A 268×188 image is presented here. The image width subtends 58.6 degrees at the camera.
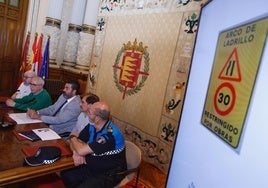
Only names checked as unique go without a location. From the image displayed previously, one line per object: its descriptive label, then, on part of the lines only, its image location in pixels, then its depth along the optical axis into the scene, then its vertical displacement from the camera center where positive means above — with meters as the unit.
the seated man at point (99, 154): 2.10 -0.84
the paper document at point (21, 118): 2.57 -0.80
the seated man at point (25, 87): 3.66 -0.65
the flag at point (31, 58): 5.40 -0.27
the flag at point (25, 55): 5.66 -0.23
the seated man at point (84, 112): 2.77 -0.66
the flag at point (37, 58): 5.33 -0.23
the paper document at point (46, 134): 2.24 -0.80
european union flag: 5.34 -0.39
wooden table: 1.57 -0.83
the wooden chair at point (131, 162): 2.15 -0.92
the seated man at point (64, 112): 2.92 -0.77
